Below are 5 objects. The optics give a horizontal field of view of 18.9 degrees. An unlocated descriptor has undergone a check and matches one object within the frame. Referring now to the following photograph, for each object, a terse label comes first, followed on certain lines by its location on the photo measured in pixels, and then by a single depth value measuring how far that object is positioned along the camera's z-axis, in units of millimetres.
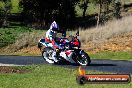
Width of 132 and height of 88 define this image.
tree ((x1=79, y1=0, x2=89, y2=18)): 87031
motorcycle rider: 21233
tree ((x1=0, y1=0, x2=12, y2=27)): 72131
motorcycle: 20875
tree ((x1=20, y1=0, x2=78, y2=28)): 67938
